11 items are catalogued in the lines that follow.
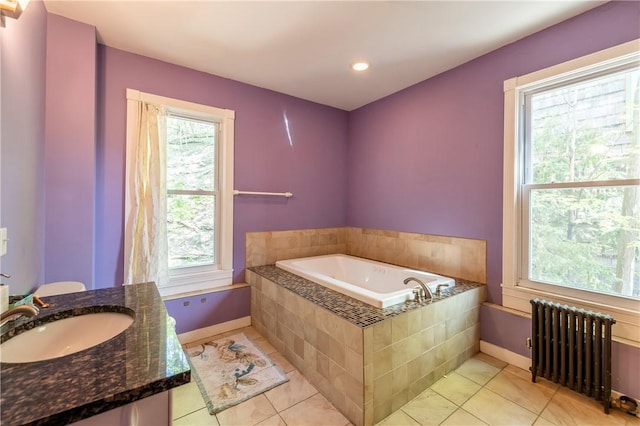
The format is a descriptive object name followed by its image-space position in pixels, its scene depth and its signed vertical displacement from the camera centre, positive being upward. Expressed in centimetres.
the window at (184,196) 230 +14
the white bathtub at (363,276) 195 -58
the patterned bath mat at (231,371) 182 -118
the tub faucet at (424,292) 199 -56
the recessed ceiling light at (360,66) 246 +131
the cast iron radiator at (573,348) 165 -85
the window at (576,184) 172 +20
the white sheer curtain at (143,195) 228 +13
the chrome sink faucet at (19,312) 88 -32
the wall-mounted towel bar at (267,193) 282 +20
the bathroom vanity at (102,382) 59 -41
